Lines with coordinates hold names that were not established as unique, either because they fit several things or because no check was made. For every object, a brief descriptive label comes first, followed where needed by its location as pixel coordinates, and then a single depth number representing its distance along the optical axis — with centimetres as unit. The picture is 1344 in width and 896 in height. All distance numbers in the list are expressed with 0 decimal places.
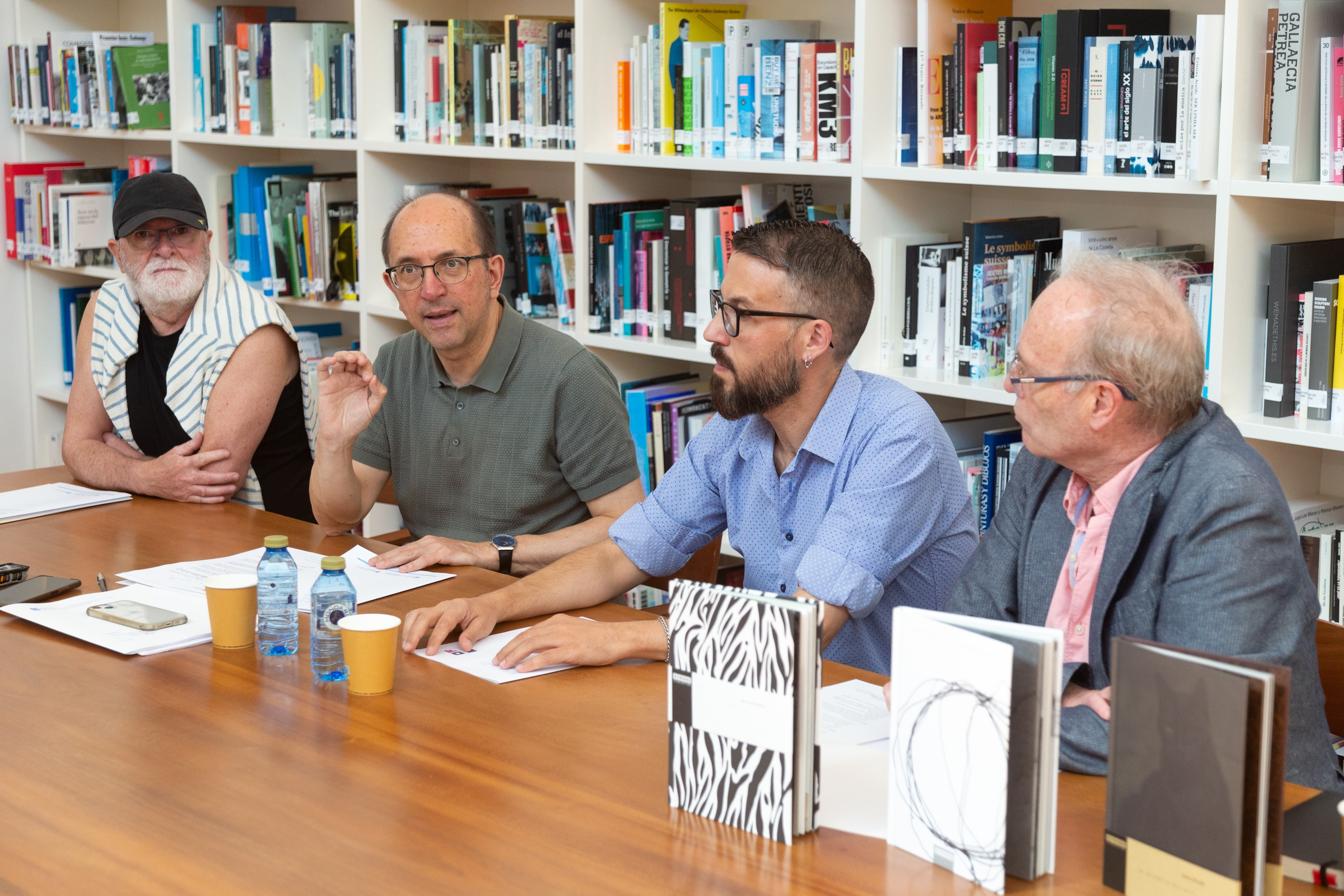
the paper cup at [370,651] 160
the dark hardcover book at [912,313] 283
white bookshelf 236
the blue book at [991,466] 271
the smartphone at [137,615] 185
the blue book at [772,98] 296
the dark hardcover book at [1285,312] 236
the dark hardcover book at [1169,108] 237
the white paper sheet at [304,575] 203
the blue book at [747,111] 301
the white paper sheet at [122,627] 180
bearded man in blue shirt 188
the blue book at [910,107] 278
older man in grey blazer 146
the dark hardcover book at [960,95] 266
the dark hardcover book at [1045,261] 268
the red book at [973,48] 265
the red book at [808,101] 288
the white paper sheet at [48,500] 252
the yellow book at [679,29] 315
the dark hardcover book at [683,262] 318
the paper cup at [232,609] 178
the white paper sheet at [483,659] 169
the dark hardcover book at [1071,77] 250
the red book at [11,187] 494
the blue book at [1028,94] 257
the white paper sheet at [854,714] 149
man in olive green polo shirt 254
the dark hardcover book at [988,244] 268
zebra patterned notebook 121
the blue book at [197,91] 437
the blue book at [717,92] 305
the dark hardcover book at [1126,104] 245
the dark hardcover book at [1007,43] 260
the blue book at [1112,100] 246
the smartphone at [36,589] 199
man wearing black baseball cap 275
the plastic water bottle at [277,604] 178
